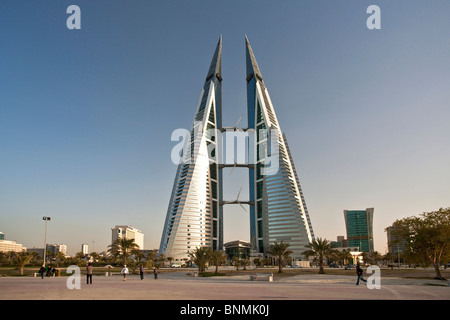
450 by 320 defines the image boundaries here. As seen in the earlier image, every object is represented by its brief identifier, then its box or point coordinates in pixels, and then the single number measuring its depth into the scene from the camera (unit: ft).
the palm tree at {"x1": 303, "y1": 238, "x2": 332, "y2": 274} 177.47
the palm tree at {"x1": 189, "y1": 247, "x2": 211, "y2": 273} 153.56
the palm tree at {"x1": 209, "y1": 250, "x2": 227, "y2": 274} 180.42
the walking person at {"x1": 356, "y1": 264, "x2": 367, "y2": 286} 80.48
